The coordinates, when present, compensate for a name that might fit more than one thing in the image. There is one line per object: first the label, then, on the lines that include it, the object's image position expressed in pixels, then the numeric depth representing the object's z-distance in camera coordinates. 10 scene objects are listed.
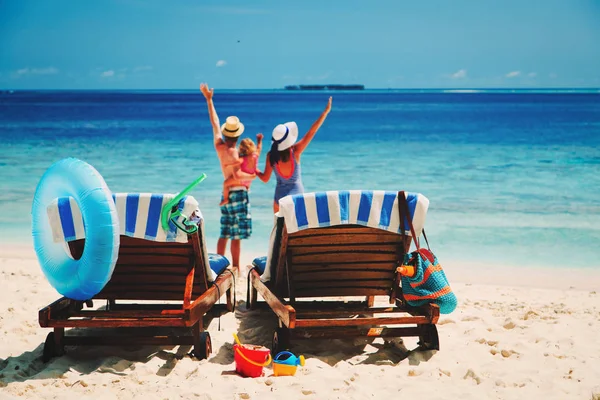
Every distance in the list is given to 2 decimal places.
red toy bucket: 3.61
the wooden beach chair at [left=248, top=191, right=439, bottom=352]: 3.88
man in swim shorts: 5.96
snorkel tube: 3.79
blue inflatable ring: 3.58
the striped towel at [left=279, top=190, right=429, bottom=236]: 3.88
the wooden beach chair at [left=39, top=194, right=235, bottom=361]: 3.71
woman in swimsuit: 5.57
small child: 5.99
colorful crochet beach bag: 3.87
